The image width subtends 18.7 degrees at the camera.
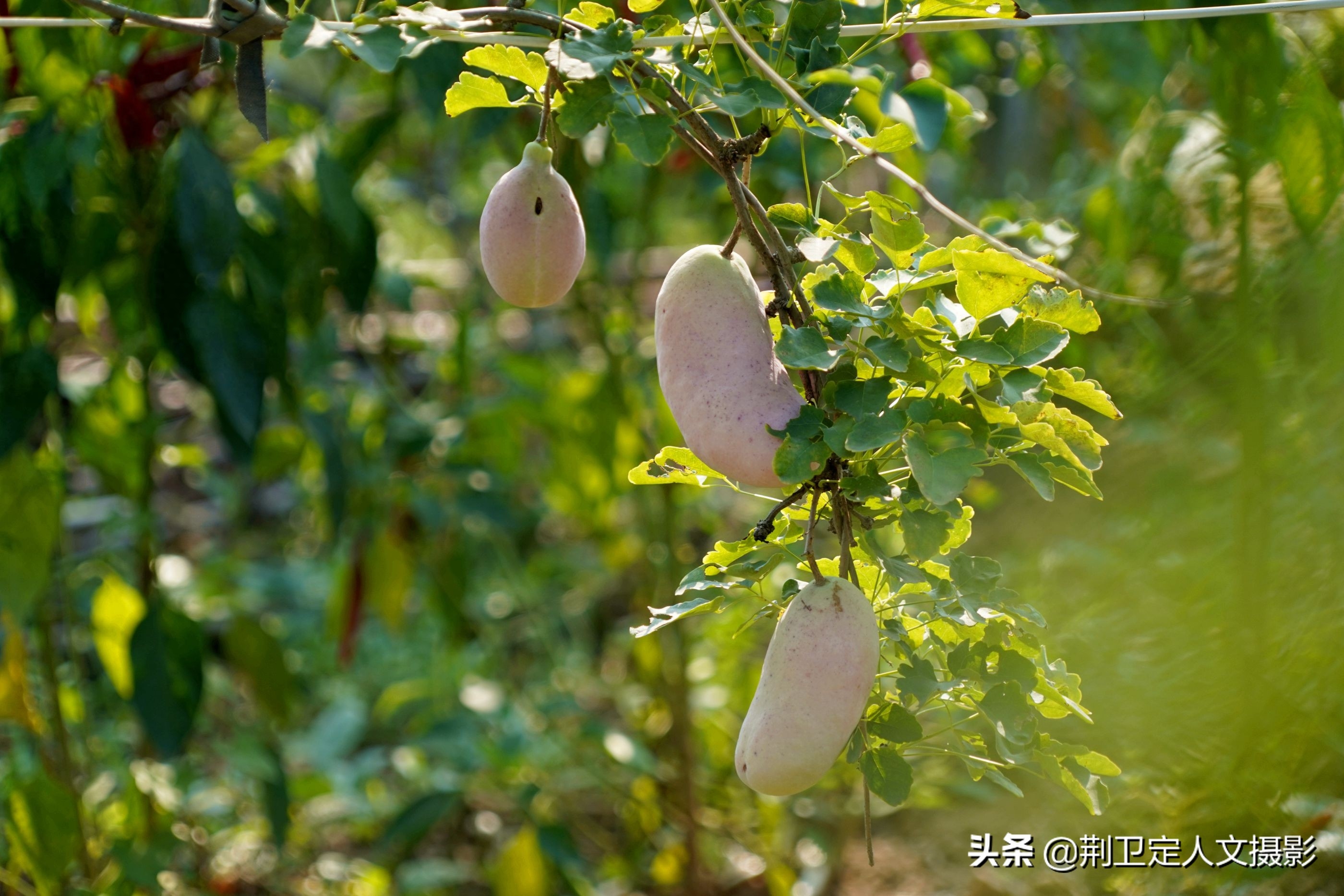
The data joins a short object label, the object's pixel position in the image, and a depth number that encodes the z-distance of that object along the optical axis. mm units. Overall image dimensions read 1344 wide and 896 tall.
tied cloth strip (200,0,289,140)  1523
